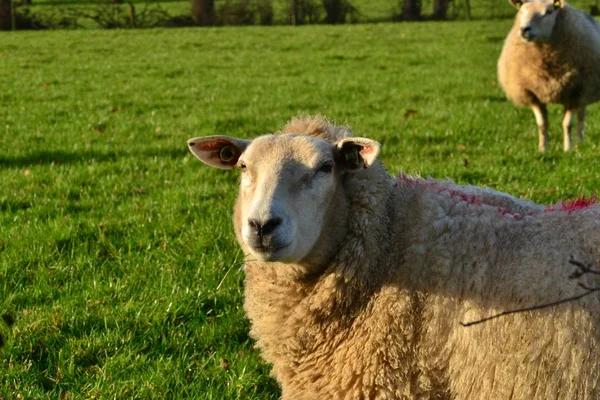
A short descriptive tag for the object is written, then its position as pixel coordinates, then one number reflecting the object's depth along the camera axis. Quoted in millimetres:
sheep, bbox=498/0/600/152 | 8719
